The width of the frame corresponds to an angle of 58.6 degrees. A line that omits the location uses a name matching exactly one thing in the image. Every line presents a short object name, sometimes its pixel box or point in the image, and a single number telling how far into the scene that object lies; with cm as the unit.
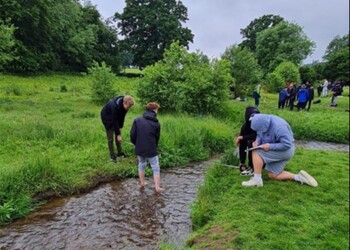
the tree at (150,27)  3516
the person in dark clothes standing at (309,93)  2072
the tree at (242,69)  2634
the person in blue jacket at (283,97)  2147
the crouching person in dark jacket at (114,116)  783
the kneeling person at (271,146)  612
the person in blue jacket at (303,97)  2030
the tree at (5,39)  1479
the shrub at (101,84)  1850
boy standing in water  662
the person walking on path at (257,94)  2214
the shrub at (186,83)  1565
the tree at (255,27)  6588
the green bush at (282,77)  3691
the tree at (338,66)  4781
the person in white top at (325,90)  3108
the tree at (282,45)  5281
